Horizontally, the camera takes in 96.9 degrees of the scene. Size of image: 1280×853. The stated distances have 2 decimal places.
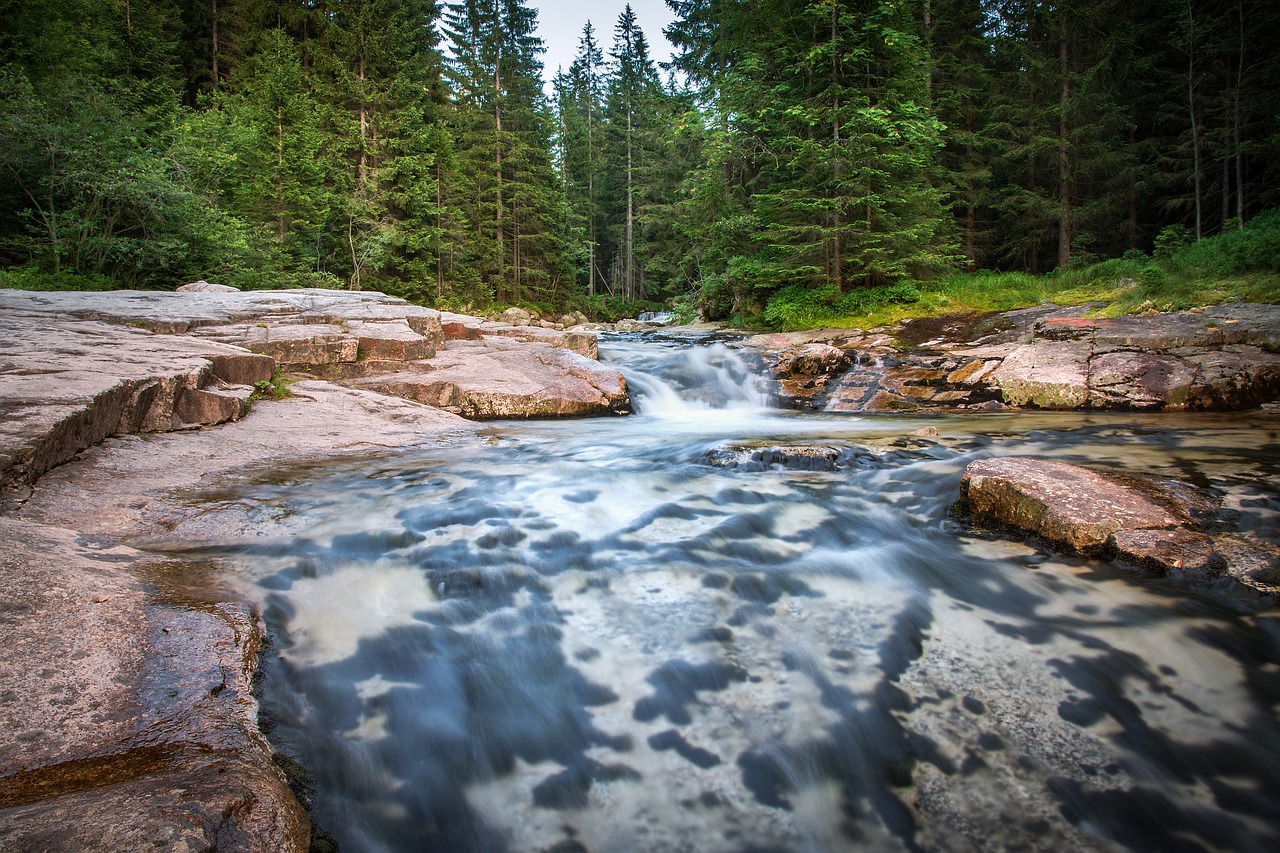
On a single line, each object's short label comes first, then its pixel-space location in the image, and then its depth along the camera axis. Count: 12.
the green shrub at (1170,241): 14.70
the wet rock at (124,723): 1.24
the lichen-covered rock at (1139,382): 7.64
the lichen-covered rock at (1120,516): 3.21
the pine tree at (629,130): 37.75
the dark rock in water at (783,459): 5.57
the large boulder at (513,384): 8.35
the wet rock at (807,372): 10.03
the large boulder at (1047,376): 8.30
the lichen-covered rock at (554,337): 11.89
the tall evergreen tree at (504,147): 27.86
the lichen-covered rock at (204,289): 11.58
